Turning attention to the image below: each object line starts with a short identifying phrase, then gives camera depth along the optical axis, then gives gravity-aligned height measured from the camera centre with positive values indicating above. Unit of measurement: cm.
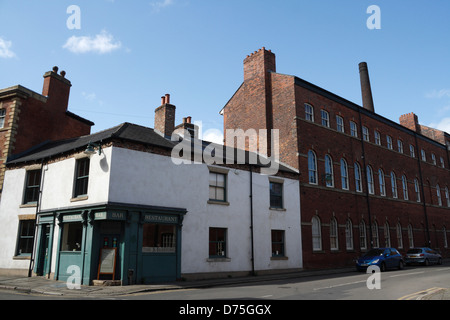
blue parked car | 2136 -75
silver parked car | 2719 -69
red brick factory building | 2520 +665
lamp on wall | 1544 +426
